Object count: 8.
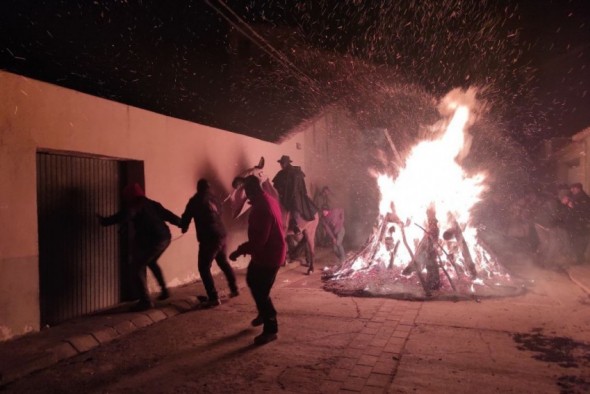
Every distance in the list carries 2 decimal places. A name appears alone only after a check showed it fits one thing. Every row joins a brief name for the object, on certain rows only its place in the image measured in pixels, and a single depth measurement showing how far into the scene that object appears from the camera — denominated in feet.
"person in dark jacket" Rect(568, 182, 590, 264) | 34.37
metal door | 19.47
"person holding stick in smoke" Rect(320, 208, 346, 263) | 37.09
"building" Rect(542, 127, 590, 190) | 40.04
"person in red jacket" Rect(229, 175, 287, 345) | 17.19
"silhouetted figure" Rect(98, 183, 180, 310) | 21.26
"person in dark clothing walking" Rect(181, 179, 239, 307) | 22.76
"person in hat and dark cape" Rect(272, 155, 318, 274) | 33.09
